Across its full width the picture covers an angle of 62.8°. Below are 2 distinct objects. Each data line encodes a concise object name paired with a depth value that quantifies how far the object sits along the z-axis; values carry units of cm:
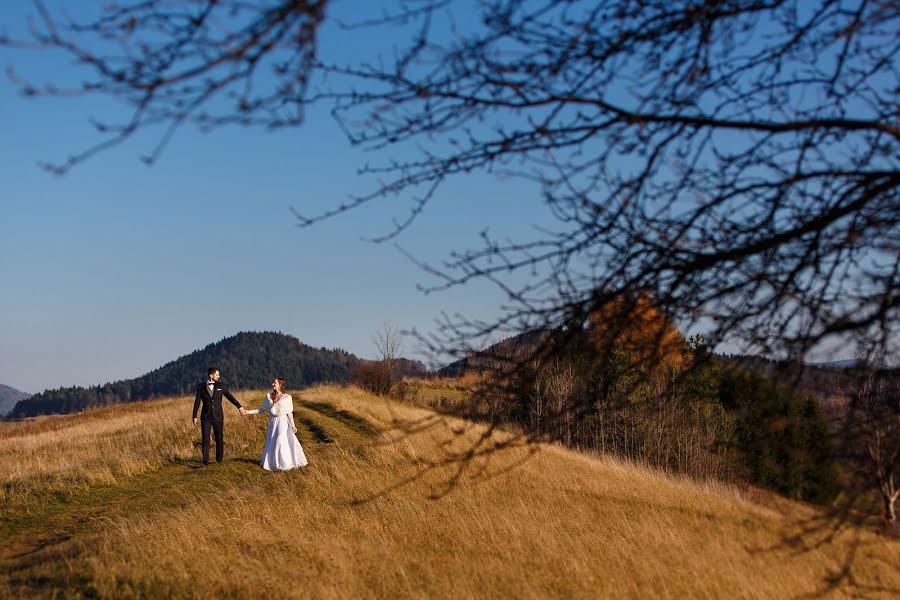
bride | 1518
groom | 1648
